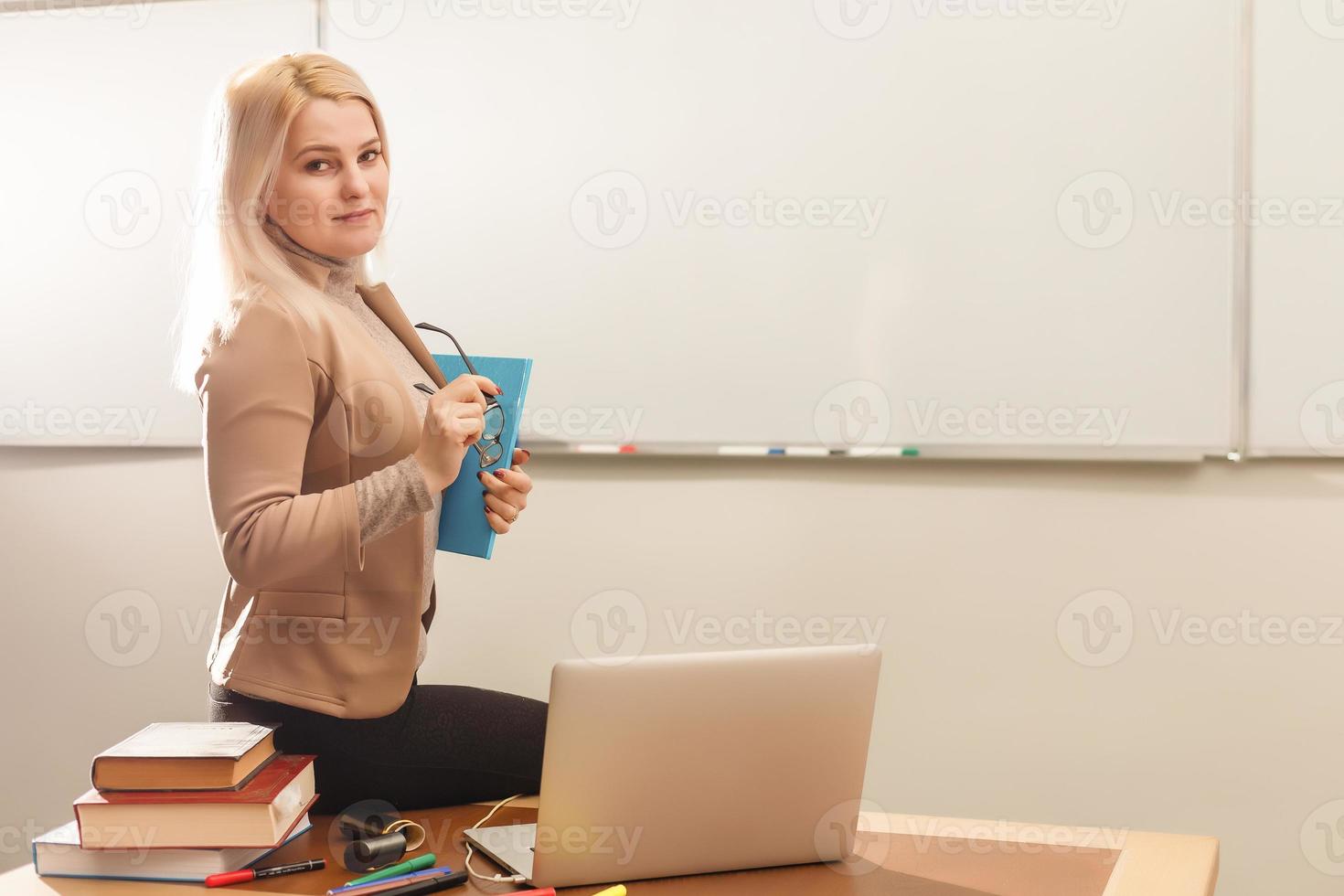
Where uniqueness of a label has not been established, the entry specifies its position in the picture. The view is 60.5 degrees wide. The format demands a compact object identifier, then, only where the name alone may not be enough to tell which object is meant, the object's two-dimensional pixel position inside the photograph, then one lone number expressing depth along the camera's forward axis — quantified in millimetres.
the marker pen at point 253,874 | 1078
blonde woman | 1225
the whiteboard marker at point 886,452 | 2281
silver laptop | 1037
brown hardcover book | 1090
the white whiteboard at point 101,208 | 2580
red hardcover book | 1091
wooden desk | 1079
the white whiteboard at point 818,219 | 2195
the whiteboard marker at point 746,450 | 2338
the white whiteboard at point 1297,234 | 2135
